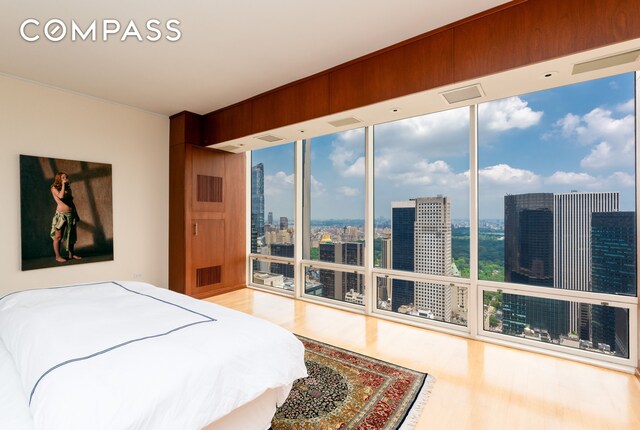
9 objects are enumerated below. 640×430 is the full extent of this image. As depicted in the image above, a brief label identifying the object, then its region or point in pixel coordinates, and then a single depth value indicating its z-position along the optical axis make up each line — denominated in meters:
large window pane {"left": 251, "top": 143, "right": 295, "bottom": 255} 5.20
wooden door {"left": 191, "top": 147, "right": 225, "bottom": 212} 4.79
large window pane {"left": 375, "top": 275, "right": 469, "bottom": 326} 3.47
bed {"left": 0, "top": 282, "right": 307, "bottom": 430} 1.14
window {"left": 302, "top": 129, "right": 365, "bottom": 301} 4.35
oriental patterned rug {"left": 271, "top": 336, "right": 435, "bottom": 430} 1.96
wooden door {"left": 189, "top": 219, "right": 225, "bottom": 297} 4.77
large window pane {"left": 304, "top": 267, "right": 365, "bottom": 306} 4.34
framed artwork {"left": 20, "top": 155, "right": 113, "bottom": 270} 3.58
